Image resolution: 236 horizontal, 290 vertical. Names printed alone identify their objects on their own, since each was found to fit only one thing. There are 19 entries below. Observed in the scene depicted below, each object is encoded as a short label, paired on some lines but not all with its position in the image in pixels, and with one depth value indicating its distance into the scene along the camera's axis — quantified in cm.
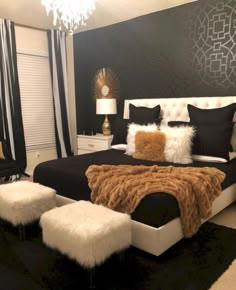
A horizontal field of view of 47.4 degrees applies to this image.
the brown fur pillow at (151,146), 305
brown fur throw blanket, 213
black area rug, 183
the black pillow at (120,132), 379
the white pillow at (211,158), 291
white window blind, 478
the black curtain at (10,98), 432
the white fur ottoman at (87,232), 172
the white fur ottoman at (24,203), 236
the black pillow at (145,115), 379
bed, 202
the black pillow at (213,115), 314
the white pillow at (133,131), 332
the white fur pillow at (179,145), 295
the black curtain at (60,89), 505
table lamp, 443
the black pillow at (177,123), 337
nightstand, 442
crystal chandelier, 269
